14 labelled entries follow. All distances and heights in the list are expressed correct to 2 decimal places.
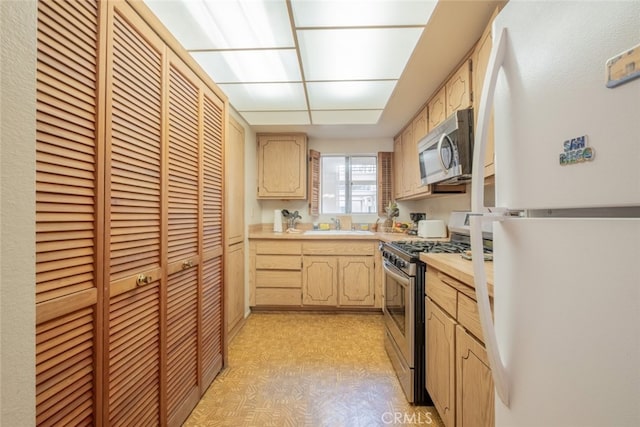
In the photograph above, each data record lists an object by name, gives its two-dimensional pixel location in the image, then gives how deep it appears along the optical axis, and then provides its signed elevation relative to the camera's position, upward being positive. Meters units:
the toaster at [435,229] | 2.58 -0.14
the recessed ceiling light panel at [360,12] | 1.28 +1.04
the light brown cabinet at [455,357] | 0.95 -0.60
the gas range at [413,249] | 1.54 -0.22
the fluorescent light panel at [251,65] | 1.69 +1.04
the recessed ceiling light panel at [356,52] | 1.49 +1.03
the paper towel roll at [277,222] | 3.41 -0.10
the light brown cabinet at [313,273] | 2.95 -0.66
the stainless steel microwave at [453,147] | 1.57 +0.43
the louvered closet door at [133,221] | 0.94 -0.03
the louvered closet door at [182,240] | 1.30 -0.14
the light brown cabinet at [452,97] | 1.65 +0.86
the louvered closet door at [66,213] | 0.70 +0.00
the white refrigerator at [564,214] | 0.37 +0.00
